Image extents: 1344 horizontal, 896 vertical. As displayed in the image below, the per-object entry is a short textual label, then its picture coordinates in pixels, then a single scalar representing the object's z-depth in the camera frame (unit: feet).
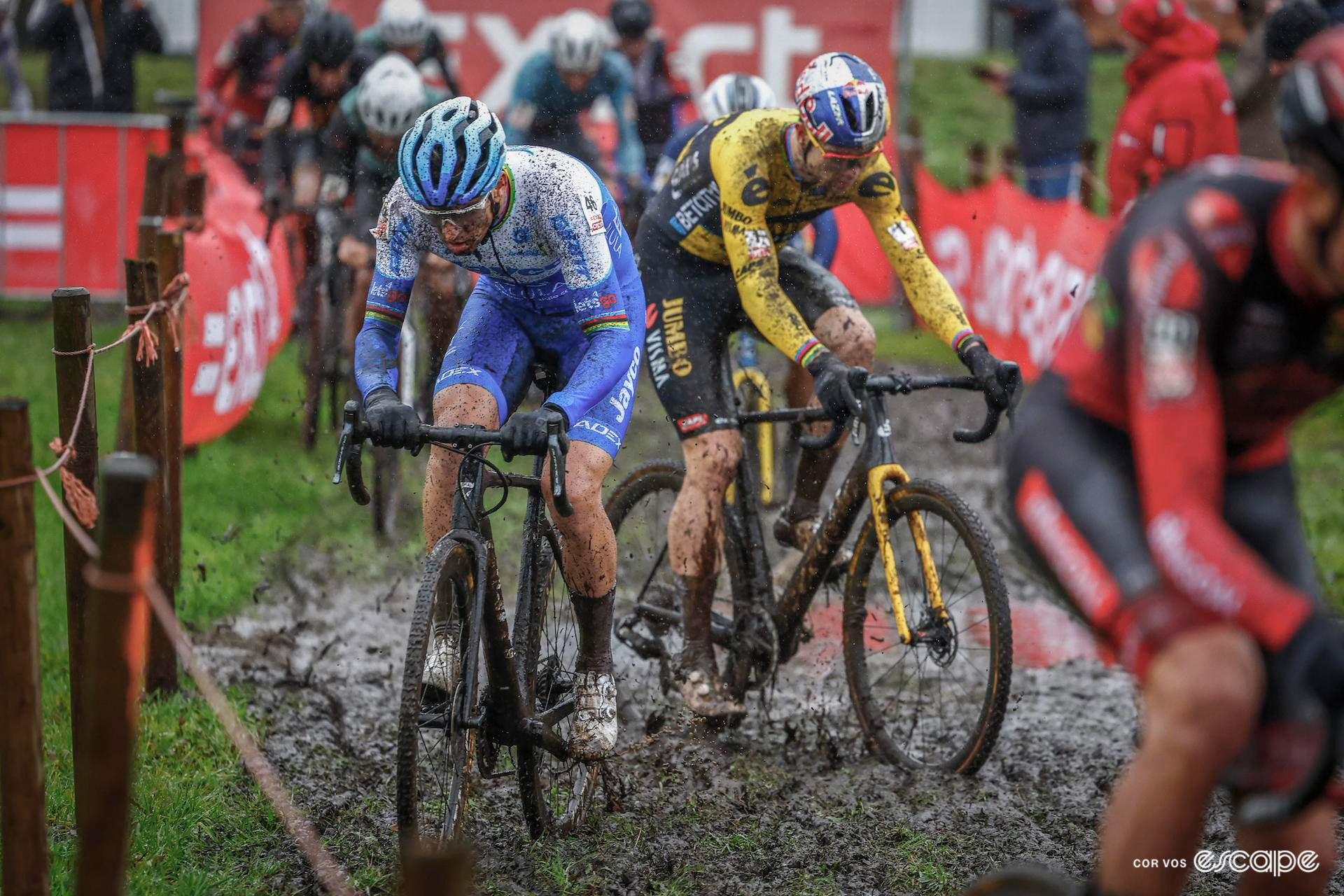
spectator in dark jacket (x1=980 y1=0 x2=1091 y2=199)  79.36
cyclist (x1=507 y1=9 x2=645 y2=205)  67.67
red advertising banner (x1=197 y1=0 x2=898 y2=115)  99.96
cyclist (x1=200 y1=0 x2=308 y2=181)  83.61
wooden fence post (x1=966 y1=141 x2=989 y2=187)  99.09
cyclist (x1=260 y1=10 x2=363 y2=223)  60.95
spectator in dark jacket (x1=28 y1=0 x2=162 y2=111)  91.81
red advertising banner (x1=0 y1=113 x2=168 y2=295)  83.82
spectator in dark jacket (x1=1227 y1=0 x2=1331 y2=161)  65.87
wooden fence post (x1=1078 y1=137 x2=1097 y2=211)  74.33
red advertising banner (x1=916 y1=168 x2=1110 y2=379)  67.82
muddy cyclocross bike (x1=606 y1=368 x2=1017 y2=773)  32.24
